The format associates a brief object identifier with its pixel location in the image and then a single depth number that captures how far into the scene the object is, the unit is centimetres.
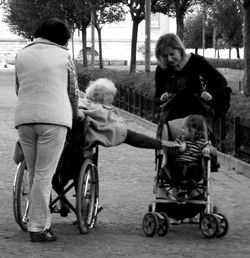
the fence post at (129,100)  2262
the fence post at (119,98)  2453
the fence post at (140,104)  2100
